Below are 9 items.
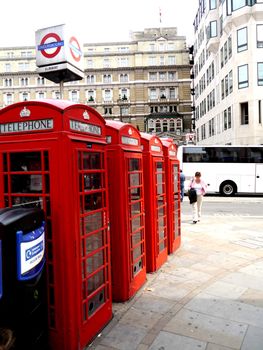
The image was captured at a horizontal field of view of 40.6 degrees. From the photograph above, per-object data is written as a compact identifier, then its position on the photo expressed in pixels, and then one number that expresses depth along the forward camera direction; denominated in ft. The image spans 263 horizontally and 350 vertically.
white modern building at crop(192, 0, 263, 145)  102.53
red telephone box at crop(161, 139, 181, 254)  23.84
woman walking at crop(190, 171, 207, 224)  37.11
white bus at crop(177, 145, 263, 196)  70.08
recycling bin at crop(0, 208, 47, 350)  9.54
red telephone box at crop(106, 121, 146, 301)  15.28
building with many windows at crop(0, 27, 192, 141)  253.85
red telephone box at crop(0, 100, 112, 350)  11.21
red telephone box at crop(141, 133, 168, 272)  19.42
